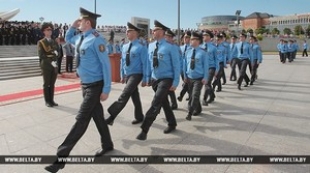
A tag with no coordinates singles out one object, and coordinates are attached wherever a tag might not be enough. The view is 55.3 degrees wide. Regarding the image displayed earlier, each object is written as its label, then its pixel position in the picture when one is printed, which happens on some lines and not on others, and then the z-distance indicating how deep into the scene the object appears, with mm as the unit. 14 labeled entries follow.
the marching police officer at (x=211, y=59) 7570
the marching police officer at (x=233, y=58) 11263
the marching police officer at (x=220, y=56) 9219
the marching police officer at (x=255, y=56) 11289
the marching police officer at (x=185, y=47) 7645
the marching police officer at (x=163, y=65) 4871
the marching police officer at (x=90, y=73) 3658
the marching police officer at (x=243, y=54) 10120
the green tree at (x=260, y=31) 81662
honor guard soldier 6973
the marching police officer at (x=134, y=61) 5203
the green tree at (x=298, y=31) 85419
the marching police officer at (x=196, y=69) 5906
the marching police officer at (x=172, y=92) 5781
